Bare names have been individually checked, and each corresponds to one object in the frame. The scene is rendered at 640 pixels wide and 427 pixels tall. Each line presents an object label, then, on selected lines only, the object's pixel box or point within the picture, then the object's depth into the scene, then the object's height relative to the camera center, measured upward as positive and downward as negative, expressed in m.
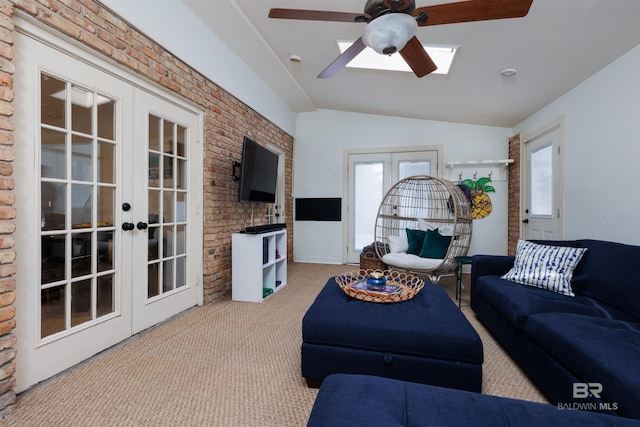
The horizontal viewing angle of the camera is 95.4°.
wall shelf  4.60 +0.70
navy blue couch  1.17 -0.60
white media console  3.18 -0.61
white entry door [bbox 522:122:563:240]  3.40 +0.37
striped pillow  2.14 -0.42
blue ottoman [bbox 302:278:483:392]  1.45 -0.69
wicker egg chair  3.47 -0.14
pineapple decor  4.64 +0.23
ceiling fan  1.66 +1.18
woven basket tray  1.85 -0.54
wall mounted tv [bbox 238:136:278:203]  3.15 +0.45
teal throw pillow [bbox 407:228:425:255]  4.00 -0.40
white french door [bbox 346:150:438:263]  5.09 +0.49
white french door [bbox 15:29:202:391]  1.64 +0.01
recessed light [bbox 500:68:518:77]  2.96 +1.45
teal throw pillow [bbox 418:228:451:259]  3.72 -0.43
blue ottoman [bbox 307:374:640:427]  0.85 -0.61
